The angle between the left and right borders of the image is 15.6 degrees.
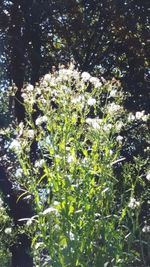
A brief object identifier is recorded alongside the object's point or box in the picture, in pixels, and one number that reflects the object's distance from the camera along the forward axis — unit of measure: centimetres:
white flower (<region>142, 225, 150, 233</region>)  546
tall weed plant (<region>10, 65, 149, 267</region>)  332
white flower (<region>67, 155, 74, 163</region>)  340
